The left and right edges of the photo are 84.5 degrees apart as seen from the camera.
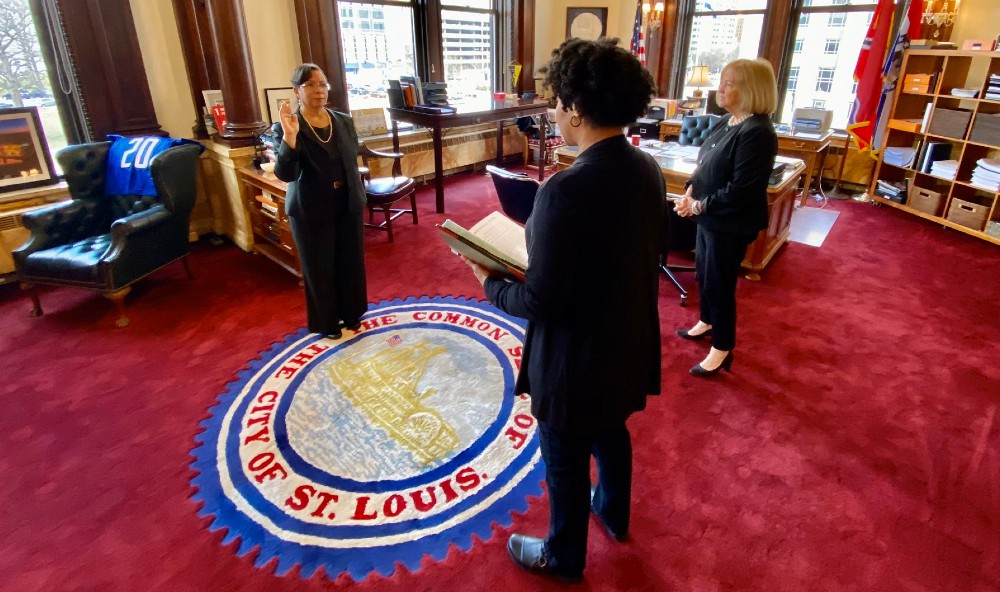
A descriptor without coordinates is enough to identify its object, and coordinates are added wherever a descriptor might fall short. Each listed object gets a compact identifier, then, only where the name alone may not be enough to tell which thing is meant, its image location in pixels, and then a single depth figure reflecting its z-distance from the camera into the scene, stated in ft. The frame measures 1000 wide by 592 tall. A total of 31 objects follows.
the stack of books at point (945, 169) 15.43
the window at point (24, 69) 11.82
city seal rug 6.32
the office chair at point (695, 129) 15.55
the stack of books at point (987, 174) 14.25
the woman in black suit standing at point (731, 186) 7.39
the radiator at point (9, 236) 12.00
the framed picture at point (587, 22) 22.68
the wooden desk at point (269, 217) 12.27
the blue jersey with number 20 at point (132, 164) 11.89
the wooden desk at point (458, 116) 16.44
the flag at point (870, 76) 17.17
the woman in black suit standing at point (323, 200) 8.21
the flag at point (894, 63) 16.24
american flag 21.34
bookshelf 14.65
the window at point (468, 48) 20.39
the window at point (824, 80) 19.60
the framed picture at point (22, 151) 11.91
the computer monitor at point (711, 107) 17.54
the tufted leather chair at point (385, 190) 13.96
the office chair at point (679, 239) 12.11
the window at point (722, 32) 20.34
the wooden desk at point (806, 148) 17.20
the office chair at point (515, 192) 11.10
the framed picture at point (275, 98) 15.11
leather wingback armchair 10.68
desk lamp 19.10
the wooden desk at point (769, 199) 12.33
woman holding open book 3.79
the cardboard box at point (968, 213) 14.79
